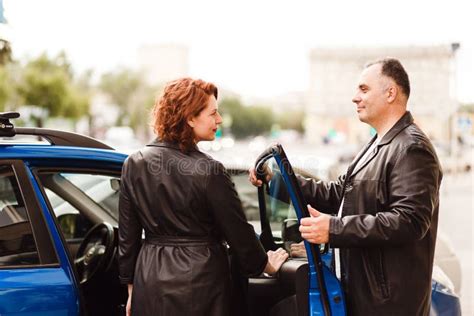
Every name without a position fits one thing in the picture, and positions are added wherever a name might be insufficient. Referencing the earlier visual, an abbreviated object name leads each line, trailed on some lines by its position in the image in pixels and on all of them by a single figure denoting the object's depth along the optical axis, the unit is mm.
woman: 2686
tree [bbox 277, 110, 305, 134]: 142250
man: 2645
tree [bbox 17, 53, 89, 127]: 38844
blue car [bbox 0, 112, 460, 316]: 2709
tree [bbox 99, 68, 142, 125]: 77375
